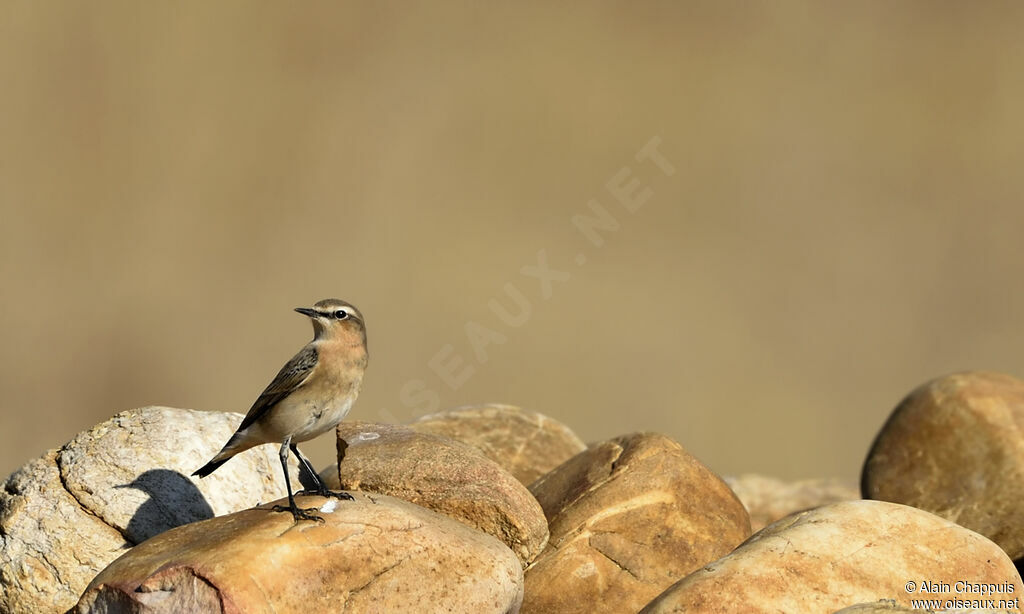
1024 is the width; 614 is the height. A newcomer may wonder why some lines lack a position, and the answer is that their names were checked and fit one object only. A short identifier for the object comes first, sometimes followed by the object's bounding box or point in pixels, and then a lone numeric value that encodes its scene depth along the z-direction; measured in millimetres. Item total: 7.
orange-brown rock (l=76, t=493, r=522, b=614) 12773
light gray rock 15617
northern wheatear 15508
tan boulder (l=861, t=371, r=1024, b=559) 18859
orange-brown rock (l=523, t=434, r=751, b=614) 15687
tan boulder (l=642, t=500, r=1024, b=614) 13422
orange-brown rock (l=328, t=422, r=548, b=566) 15719
